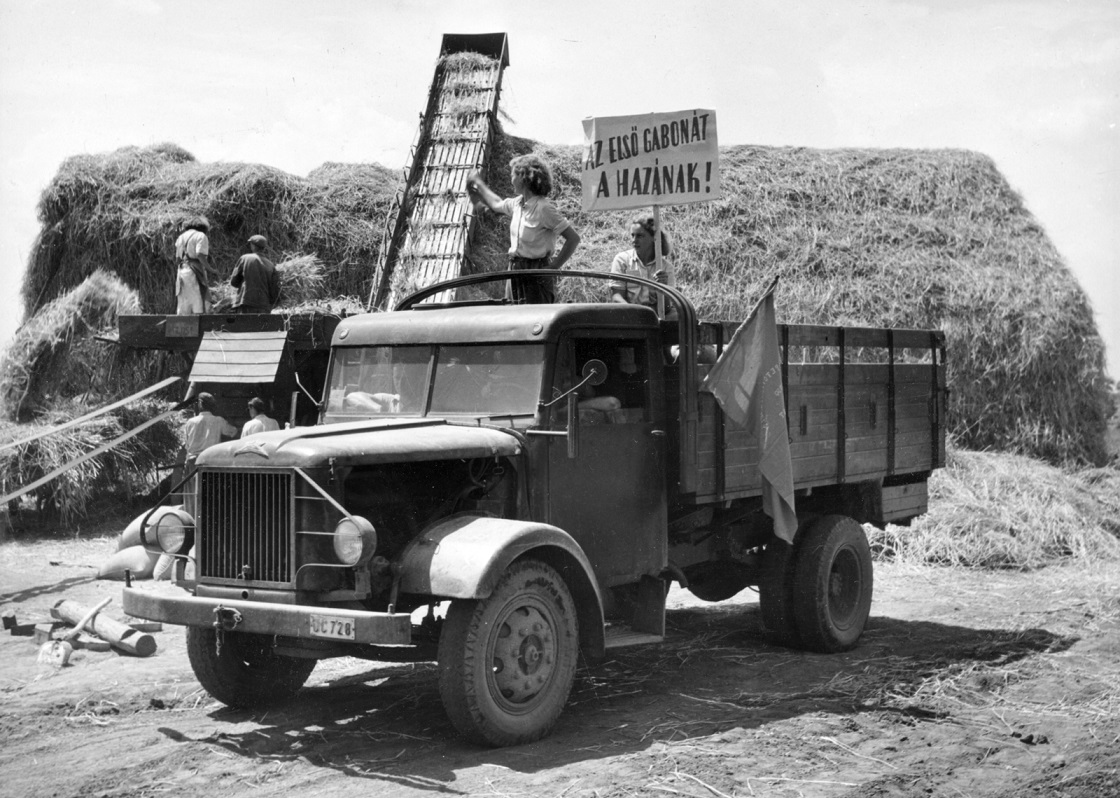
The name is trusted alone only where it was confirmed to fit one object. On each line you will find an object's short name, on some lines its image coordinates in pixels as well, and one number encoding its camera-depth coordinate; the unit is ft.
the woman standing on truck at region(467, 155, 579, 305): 26.96
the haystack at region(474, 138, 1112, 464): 45.75
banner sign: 28.04
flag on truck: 24.18
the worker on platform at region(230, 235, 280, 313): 41.29
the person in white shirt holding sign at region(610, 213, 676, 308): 27.84
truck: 18.92
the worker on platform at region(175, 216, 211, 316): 42.65
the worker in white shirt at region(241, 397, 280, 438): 35.58
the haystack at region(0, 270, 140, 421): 47.14
